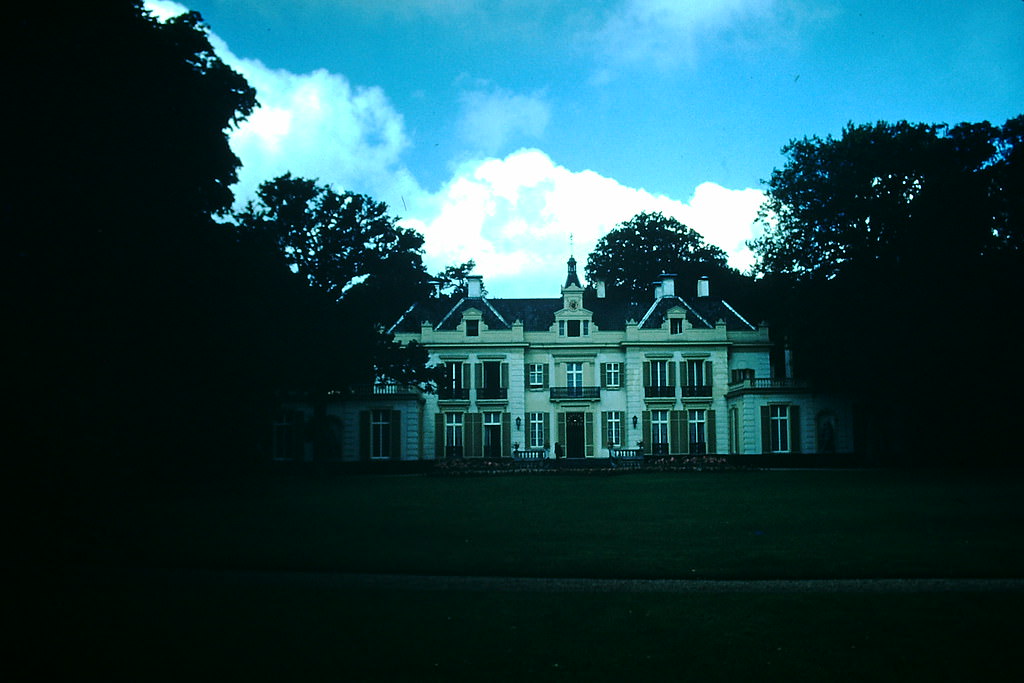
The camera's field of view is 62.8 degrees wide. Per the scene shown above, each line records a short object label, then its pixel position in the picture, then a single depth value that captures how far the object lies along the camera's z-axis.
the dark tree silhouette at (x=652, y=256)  65.44
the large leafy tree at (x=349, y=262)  37.88
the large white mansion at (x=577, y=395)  48.50
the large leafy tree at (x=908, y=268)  33.34
